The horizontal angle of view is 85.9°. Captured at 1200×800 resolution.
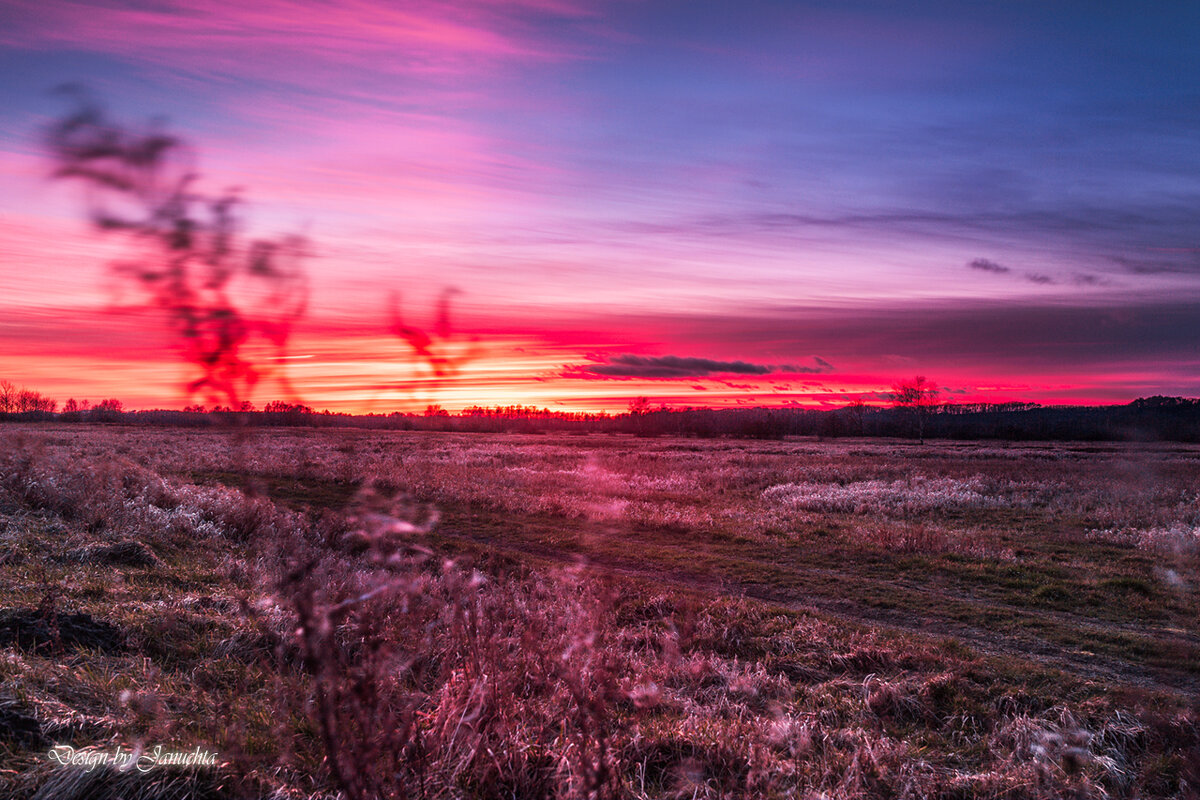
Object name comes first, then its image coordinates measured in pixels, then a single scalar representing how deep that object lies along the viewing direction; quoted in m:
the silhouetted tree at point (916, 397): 101.00
